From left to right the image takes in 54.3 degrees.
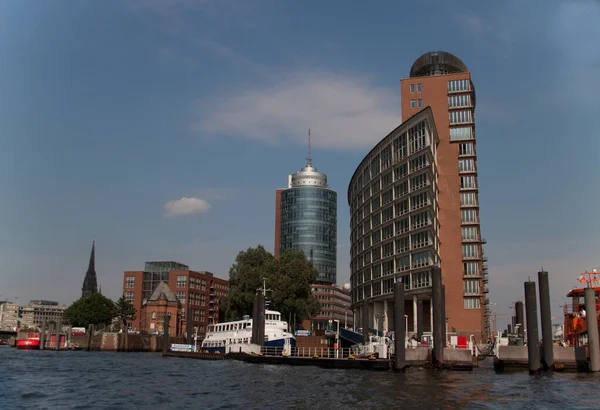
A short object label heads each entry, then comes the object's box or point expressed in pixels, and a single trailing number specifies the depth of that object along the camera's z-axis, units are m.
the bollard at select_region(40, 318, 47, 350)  142.75
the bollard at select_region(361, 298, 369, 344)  79.50
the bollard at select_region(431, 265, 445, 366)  55.75
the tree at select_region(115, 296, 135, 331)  183.38
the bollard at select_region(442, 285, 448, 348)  59.78
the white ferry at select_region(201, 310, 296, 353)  83.56
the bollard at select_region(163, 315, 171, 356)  109.44
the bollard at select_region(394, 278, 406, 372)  53.28
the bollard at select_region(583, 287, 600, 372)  53.31
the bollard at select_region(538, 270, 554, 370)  53.47
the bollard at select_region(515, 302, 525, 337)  85.18
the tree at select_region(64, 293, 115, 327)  167.25
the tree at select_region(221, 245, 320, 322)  114.44
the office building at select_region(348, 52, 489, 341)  99.94
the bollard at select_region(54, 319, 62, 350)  138.00
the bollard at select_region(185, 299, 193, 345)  107.50
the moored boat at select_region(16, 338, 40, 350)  143.75
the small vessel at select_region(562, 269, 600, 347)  67.50
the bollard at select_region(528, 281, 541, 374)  53.25
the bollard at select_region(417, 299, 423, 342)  83.81
